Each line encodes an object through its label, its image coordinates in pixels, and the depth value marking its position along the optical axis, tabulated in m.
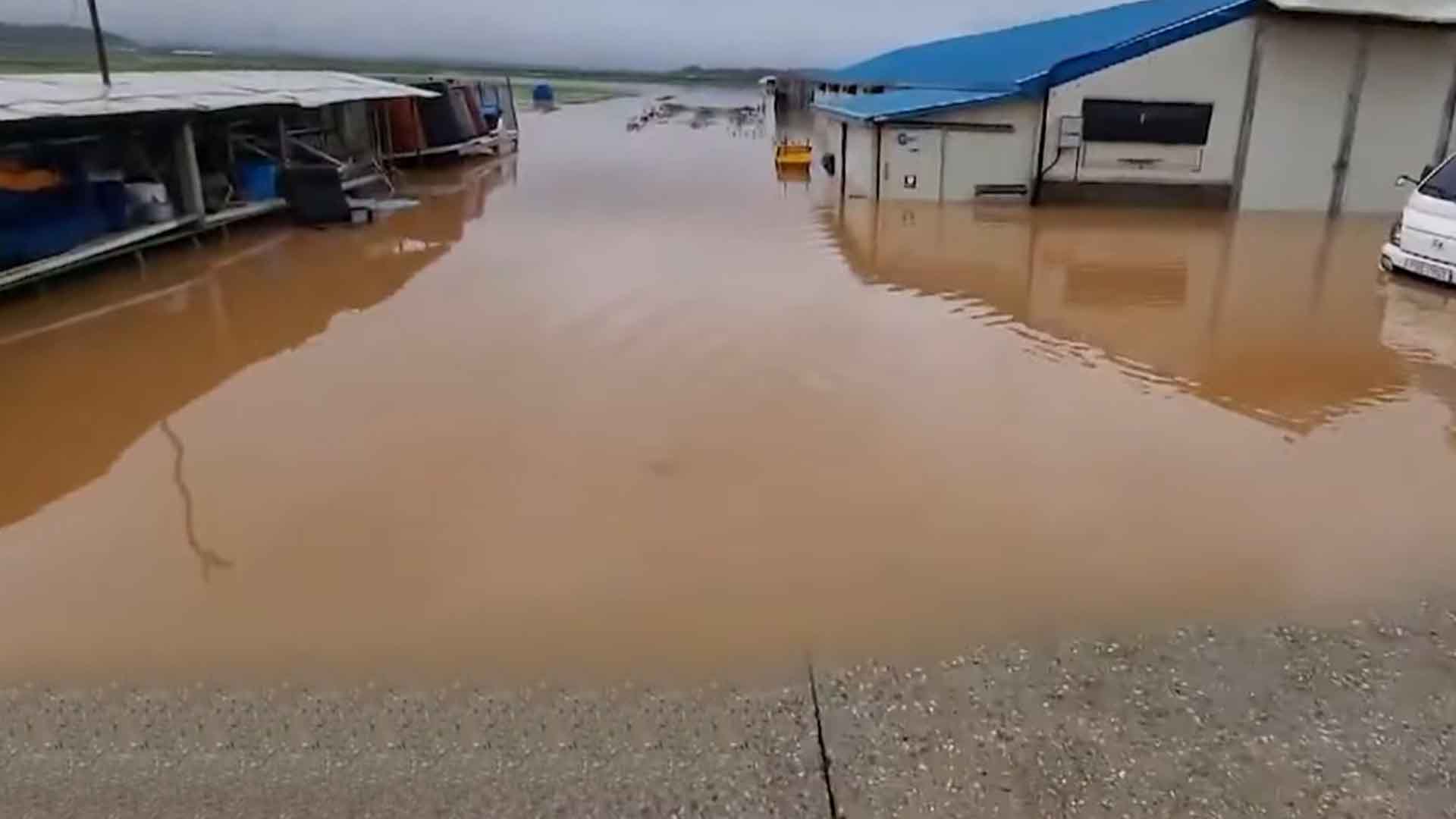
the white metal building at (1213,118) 16.08
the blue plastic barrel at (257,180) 14.12
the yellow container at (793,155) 23.25
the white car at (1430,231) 9.95
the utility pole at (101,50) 13.86
